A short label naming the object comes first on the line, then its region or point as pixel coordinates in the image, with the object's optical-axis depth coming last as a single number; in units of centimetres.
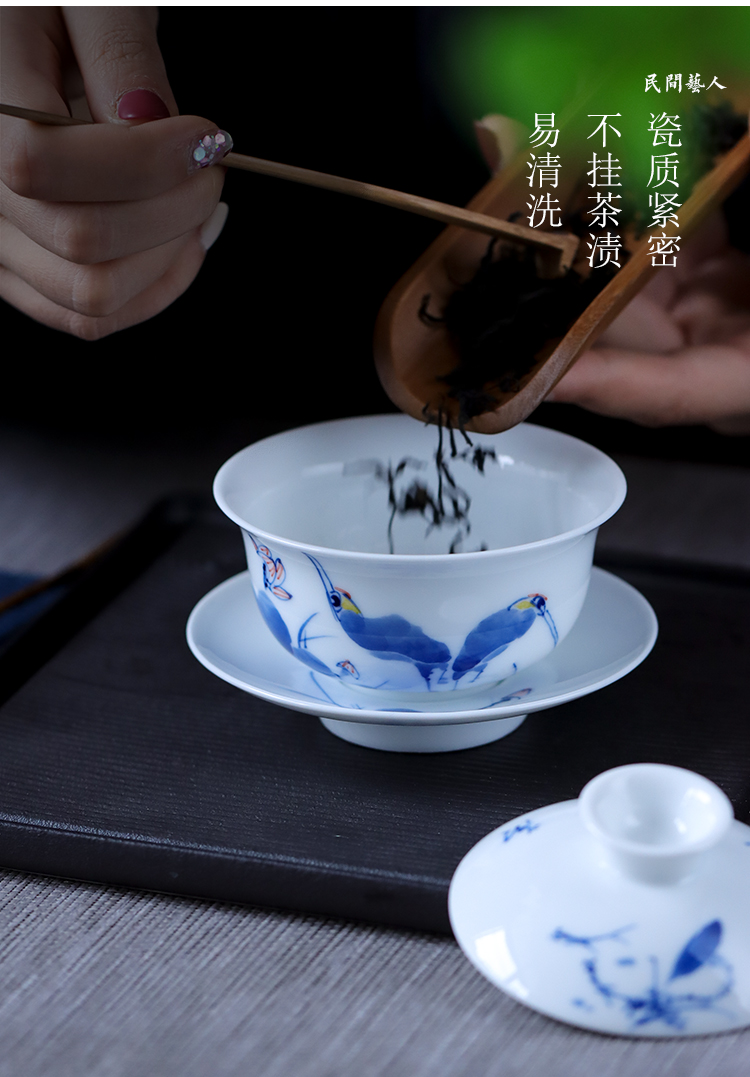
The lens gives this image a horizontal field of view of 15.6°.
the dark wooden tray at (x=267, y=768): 67
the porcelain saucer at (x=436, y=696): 69
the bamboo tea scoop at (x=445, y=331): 74
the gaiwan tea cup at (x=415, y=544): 68
